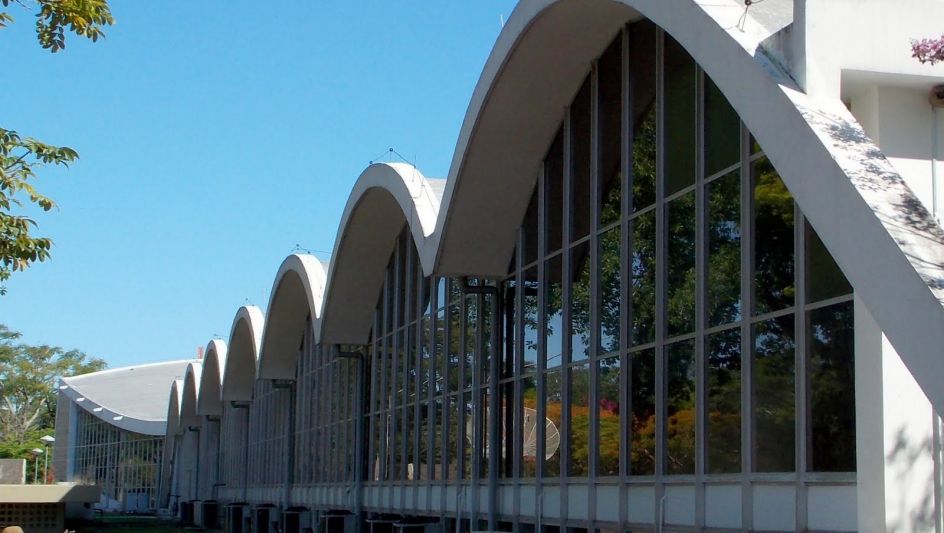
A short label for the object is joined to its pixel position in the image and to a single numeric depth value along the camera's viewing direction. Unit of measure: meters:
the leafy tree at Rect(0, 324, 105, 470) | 113.06
